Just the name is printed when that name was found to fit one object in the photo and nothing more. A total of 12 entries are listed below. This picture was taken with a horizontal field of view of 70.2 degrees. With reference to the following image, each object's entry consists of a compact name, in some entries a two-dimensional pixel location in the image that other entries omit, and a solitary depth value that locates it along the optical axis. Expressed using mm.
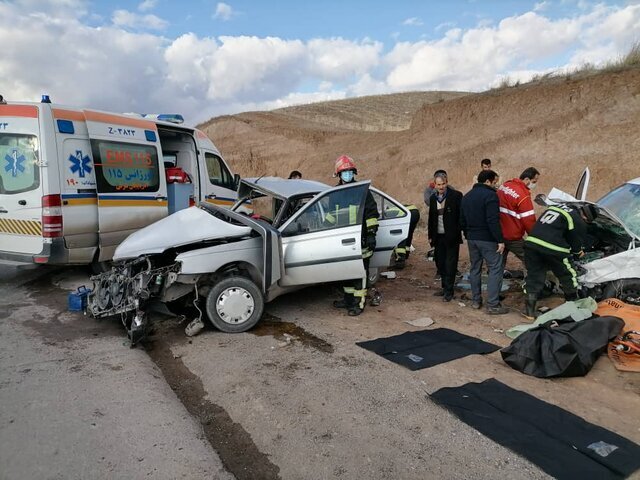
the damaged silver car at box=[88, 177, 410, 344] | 4805
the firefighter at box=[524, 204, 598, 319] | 5184
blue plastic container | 5504
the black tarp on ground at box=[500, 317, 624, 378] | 4008
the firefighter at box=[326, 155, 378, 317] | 5613
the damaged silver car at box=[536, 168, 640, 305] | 5305
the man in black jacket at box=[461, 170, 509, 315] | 5609
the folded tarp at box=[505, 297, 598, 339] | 4641
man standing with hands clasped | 6293
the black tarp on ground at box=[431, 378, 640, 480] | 2750
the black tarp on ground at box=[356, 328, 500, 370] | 4336
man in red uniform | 5820
